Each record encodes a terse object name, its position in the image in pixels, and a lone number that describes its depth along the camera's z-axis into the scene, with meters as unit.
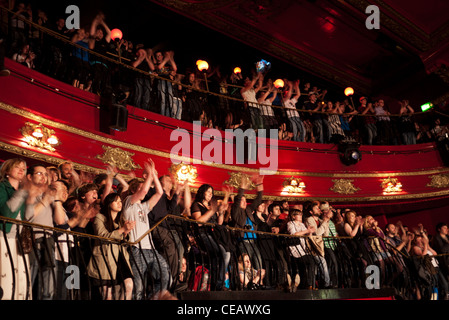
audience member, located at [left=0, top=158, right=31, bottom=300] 3.43
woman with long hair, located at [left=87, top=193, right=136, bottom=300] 4.12
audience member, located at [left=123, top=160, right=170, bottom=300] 4.30
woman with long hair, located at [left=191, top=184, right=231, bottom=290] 5.15
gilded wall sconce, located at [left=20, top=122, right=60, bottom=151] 6.64
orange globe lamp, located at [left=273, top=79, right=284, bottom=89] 11.38
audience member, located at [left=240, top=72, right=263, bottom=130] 9.99
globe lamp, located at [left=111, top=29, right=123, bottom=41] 8.52
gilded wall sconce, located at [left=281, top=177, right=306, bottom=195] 10.19
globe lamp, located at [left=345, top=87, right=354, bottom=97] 12.21
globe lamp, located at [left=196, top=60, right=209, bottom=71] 9.72
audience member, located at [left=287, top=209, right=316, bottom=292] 6.09
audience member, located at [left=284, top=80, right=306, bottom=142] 10.79
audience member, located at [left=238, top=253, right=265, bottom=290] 5.46
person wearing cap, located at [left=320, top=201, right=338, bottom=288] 6.44
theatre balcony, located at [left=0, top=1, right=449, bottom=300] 4.42
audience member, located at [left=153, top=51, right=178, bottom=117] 8.77
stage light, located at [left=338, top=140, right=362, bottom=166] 10.76
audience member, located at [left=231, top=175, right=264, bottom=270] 5.77
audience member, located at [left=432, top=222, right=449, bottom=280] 7.59
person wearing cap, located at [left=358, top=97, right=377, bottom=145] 11.59
